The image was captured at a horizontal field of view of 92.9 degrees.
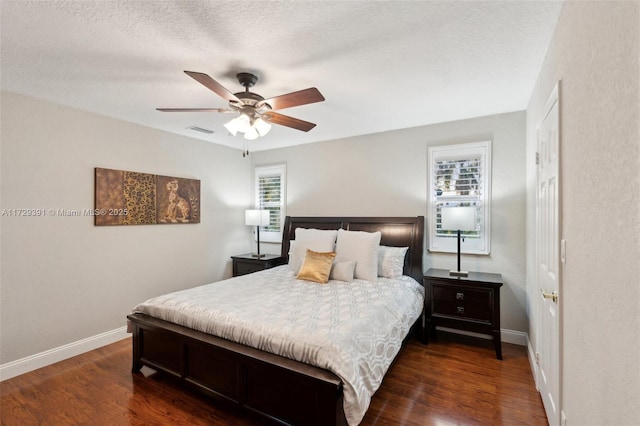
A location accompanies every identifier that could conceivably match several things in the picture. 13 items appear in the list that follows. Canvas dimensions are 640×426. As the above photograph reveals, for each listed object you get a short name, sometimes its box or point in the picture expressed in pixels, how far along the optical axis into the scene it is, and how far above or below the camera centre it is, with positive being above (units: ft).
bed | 5.79 -3.63
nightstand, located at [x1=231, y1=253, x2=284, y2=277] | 14.93 -2.48
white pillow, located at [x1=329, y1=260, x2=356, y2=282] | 10.93 -2.07
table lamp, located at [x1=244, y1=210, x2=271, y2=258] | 15.75 -0.25
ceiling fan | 7.18 +2.74
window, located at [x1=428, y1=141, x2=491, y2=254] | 11.57 +1.00
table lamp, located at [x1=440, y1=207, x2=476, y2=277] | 10.60 -0.17
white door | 5.81 -0.99
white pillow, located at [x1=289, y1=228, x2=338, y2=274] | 12.25 -1.24
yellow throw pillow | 10.87 -1.94
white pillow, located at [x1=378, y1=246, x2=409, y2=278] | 11.48 -1.82
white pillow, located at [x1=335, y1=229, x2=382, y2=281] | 11.17 -1.42
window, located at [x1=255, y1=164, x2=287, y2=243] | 16.83 +0.98
